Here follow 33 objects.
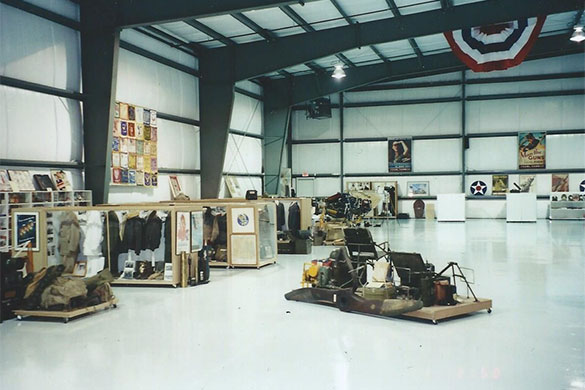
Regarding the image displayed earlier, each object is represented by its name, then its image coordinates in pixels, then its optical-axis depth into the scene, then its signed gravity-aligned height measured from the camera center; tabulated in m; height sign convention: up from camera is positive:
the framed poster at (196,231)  8.88 -0.62
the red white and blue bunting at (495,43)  12.89 +4.04
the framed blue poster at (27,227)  8.12 -0.49
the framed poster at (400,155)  25.48 +2.03
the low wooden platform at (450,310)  6.05 -1.42
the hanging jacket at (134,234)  8.88 -0.67
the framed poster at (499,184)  24.09 +0.50
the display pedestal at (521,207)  22.17 -0.55
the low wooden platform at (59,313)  6.41 -1.50
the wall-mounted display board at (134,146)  13.42 +1.38
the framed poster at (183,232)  8.61 -0.62
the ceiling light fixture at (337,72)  18.10 +4.40
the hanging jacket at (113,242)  8.85 -0.80
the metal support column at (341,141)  26.44 +2.83
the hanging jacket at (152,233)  8.86 -0.65
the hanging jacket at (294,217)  13.68 -0.58
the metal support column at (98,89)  11.54 +2.48
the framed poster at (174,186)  16.08 +0.32
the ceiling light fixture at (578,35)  16.16 +5.18
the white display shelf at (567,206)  22.91 -0.53
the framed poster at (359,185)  25.91 +0.53
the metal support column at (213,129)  17.34 +2.31
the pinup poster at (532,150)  23.59 +2.09
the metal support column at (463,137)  24.48 +2.79
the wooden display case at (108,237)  8.14 -0.69
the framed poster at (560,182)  23.41 +0.57
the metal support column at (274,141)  23.36 +2.52
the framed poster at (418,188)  25.33 +0.35
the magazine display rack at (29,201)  9.48 -0.10
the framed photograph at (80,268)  8.52 -1.21
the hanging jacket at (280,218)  14.06 -0.63
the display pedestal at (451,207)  23.27 -0.57
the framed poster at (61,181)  11.14 +0.34
